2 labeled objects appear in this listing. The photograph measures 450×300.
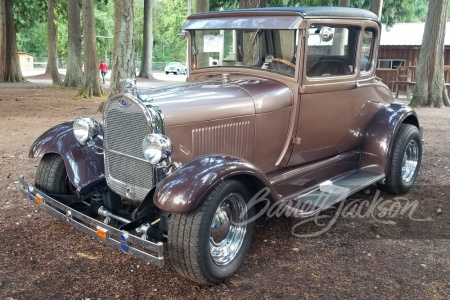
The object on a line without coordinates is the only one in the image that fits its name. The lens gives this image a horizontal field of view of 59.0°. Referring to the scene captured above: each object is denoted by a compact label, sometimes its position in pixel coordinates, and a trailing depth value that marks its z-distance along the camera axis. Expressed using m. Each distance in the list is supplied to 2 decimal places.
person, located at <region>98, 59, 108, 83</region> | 24.81
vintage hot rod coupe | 2.79
